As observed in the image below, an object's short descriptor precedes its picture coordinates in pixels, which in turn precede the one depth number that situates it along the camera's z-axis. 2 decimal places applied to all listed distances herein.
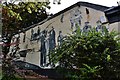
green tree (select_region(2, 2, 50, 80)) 3.06
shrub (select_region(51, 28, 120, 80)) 4.85
